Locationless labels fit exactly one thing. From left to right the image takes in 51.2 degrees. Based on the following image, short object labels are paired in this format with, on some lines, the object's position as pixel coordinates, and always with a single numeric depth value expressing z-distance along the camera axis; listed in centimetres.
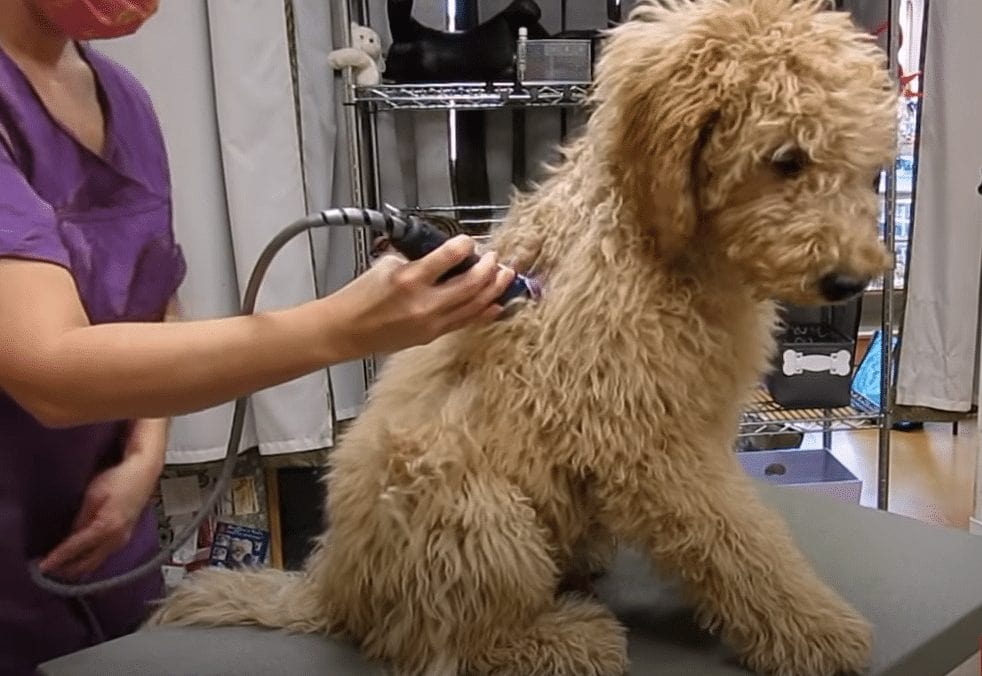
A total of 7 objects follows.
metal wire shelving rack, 183
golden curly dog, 76
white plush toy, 180
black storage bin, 203
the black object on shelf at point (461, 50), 185
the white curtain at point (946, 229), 195
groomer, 63
